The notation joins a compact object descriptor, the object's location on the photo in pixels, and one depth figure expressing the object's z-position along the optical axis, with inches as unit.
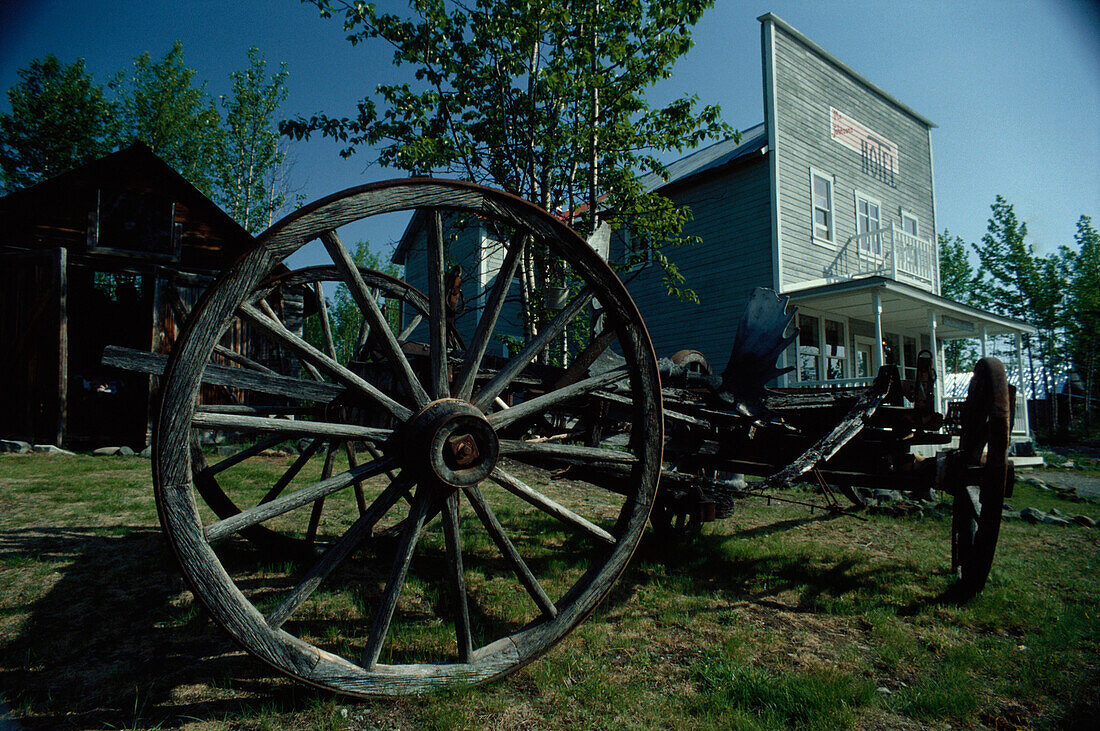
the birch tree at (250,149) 860.0
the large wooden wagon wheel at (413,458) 72.2
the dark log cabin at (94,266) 370.3
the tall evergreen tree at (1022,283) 976.3
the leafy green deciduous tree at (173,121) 863.1
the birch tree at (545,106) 335.0
